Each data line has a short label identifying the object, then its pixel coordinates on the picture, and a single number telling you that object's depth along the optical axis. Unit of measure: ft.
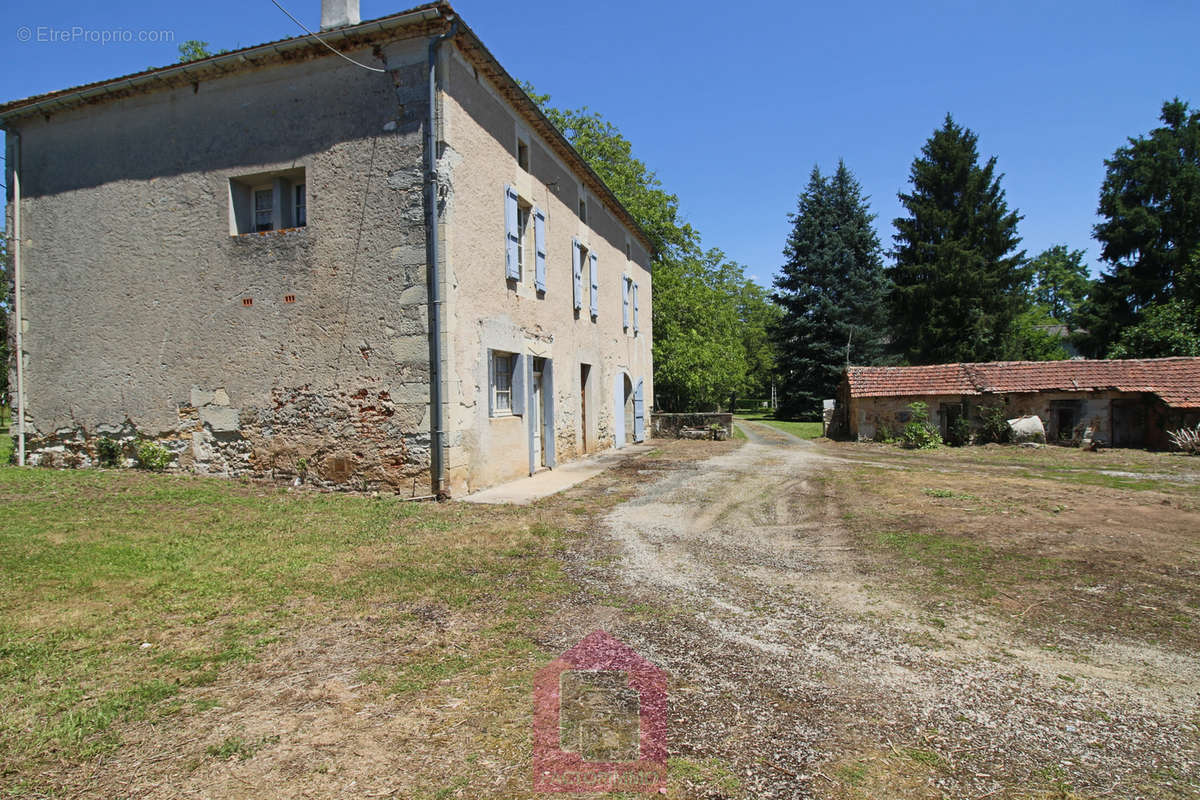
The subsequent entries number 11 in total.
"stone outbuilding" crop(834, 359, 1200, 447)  52.75
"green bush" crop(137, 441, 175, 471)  31.19
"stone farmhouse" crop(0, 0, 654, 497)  27.07
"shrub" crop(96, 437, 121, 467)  32.24
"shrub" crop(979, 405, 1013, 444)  55.42
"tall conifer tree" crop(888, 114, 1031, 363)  92.32
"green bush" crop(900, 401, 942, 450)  55.47
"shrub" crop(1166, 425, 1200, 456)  49.44
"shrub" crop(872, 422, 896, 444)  58.59
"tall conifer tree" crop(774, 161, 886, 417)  101.45
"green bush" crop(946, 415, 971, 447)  56.03
